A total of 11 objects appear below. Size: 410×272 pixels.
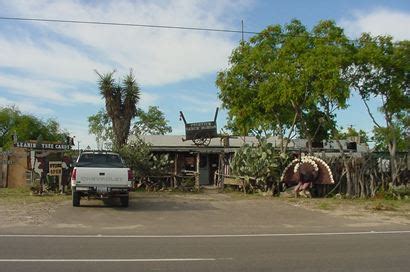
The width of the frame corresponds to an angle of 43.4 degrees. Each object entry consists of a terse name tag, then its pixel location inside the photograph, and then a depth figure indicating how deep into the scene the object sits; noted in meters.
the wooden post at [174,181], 25.61
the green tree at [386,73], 22.03
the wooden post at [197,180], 25.92
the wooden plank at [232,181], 25.34
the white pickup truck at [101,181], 16.89
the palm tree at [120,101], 25.80
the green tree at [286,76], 21.78
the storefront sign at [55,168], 21.55
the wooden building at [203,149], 30.48
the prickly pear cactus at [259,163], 23.53
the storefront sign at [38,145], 24.88
